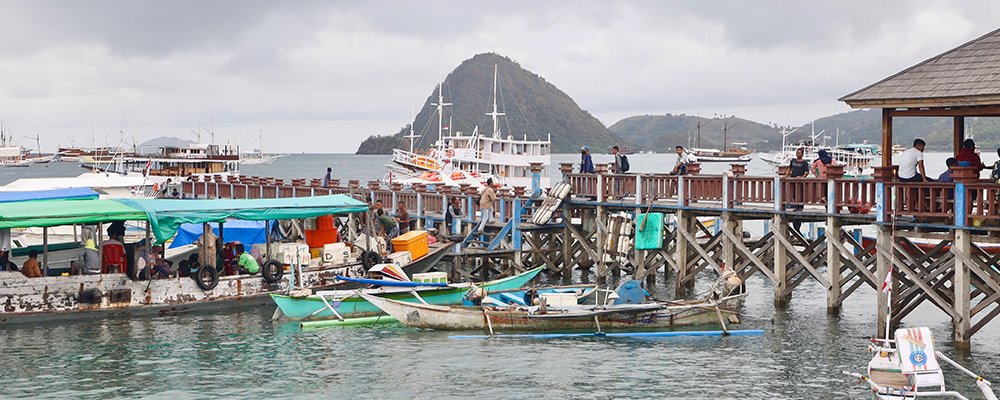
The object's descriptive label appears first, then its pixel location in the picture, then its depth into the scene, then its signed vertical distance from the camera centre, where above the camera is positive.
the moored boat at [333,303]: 25.78 -2.84
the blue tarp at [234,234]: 34.22 -1.65
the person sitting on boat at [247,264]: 28.75 -2.16
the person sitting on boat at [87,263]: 26.75 -1.97
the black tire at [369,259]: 29.64 -2.11
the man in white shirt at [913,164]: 22.56 +0.18
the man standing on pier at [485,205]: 34.81 -0.87
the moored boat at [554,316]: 24.23 -2.98
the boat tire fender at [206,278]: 27.55 -2.39
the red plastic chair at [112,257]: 26.94 -1.83
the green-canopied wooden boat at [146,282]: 25.31 -2.39
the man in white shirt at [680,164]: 30.25 +0.29
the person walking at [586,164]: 33.59 +0.34
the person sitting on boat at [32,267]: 25.88 -1.97
